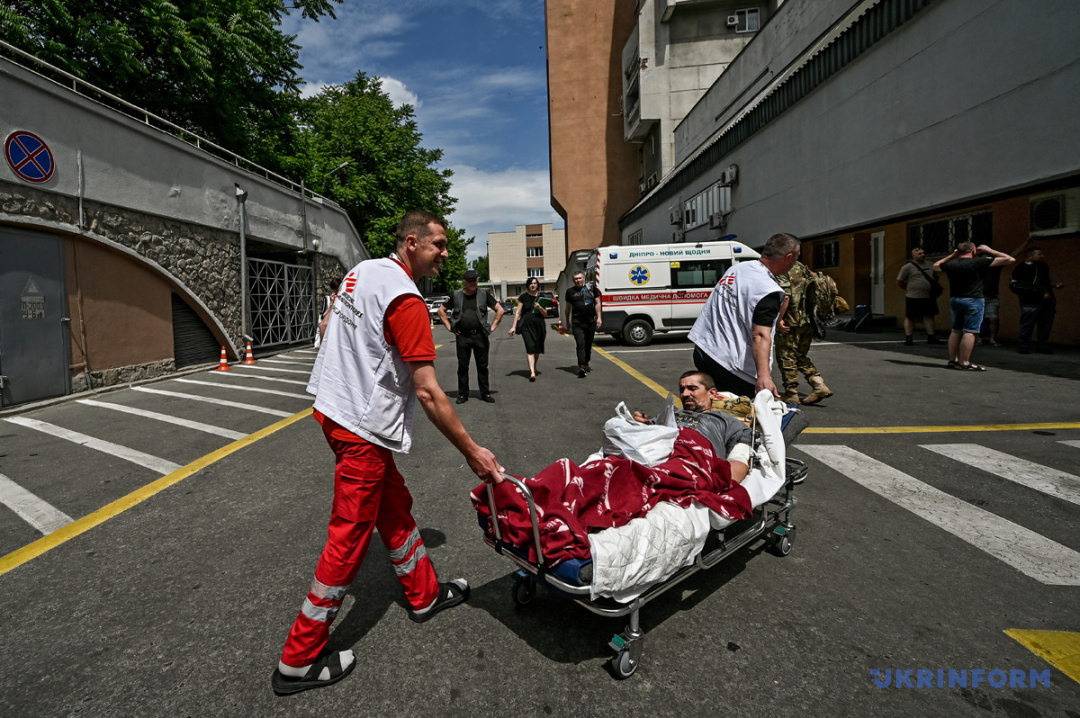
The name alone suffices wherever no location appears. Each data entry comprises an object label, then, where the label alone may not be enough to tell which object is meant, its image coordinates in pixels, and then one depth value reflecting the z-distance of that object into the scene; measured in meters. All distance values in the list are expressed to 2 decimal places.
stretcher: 2.17
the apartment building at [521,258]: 85.62
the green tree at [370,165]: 28.02
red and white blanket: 2.25
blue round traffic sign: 8.22
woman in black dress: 9.68
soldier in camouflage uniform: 6.91
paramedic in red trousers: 2.24
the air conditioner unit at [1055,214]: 10.32
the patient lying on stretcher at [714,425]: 3.05
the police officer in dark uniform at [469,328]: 8.09
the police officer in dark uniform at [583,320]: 9.95
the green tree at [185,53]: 13.34
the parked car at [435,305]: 30.28
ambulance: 15.07
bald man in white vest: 3.62
